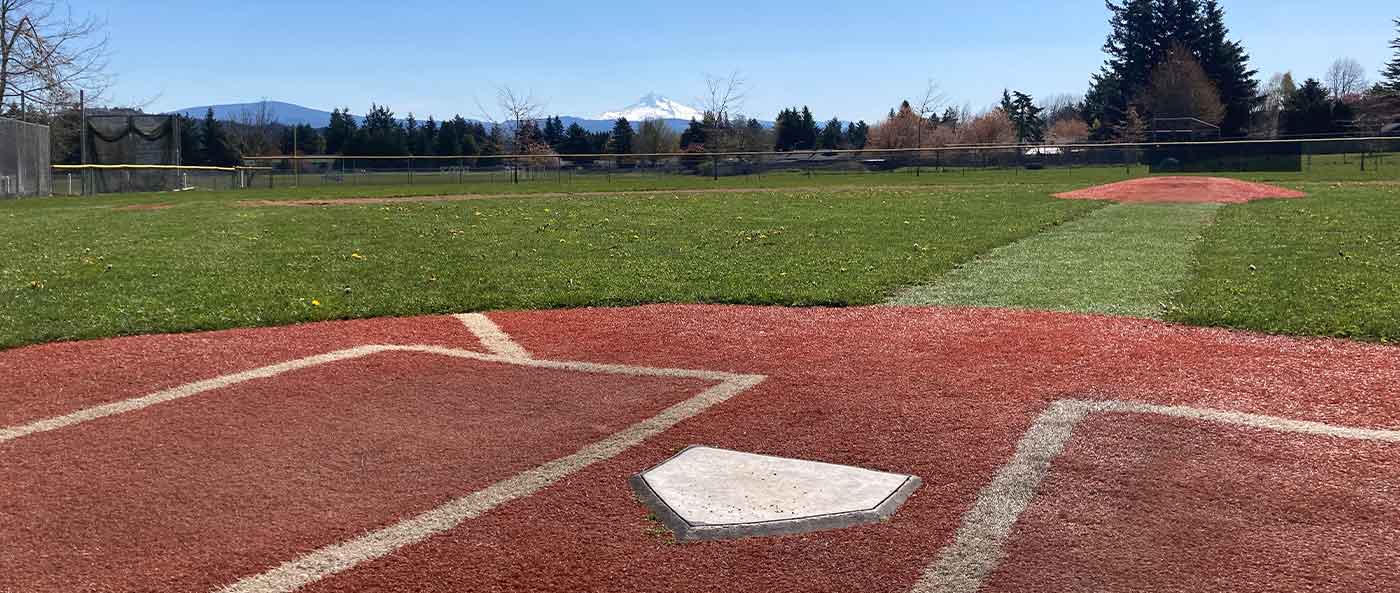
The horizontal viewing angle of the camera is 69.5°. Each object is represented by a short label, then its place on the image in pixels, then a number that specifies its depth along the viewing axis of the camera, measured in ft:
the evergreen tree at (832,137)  295.69
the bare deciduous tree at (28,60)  130.72
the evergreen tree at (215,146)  261.03
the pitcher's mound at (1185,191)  73.97
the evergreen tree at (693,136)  264.52
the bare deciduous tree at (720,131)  228.22
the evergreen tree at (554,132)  297.12
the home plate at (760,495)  11.54
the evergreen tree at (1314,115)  229.25
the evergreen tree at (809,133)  287.28
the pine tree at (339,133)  293.43
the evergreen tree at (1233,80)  252.42
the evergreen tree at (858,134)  305.73
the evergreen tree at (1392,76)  232.53
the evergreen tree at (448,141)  284.41
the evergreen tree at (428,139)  287.89
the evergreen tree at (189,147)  253.85
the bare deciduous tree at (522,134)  224.53
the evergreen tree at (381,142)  278.26
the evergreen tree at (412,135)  289.94
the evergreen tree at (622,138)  271.08
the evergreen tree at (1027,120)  301.73
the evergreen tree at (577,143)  289.33
